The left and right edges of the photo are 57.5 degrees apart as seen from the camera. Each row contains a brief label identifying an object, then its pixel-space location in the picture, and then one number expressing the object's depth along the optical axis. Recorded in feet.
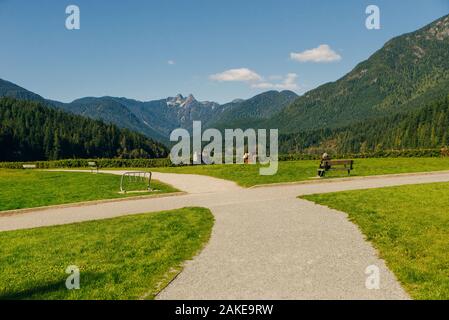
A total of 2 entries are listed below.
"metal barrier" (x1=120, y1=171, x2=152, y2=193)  106.83
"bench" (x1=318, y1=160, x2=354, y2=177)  99.67
